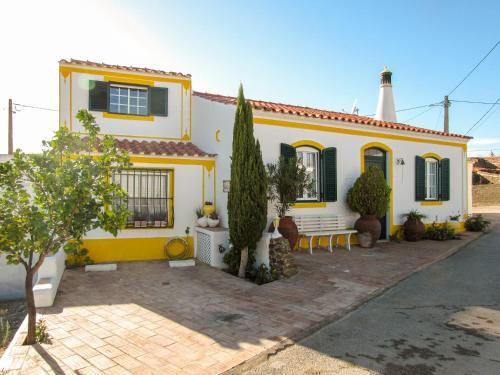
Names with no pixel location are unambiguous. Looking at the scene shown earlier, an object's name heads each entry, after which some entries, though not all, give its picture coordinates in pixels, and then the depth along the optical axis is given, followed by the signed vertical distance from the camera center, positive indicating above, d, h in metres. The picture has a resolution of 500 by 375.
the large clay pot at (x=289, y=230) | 8.90 -0.97
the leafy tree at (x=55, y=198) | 4.20 -0.08
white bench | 9.78 -1.02
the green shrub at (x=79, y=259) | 8.38 -1.60
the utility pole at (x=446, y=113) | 20.36 +4.45
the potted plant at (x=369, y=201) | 10.37 -0.29
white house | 9.27 +1.26
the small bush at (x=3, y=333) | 5.50 -2.40
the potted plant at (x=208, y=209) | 9.36 -0.47
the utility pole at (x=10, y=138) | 19.59 +2.86
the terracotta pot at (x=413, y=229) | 11.79 -1.25
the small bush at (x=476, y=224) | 14.41 -1.32
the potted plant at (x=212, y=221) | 9.16 -0.76
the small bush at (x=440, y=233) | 12.29 -1.45
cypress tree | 7.52 +0.04
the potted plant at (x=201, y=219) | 9.21 -0.72
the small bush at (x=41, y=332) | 4.56 -1.81
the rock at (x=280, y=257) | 7.64 -1.41
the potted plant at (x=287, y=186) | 8.88 +0.12
